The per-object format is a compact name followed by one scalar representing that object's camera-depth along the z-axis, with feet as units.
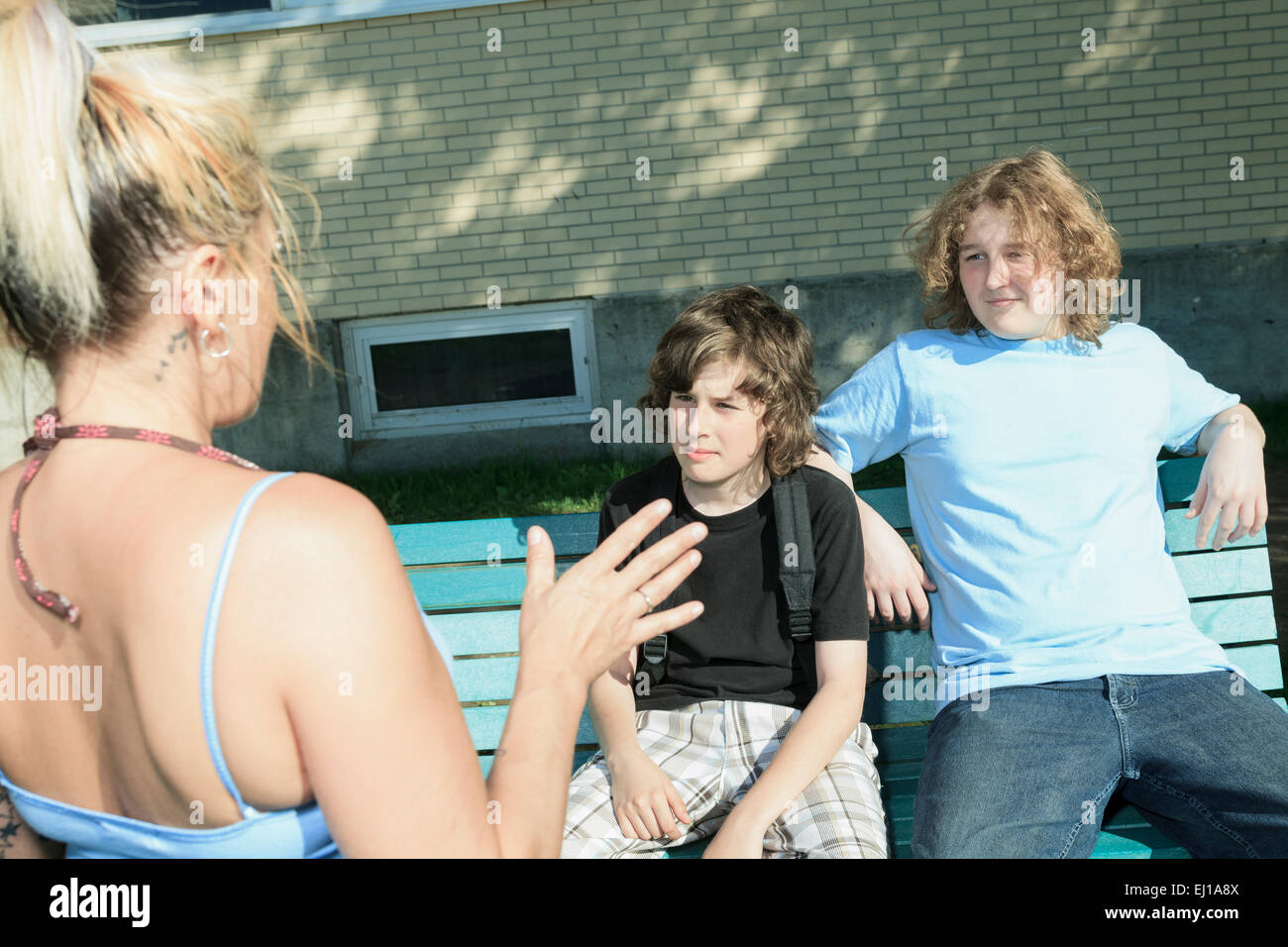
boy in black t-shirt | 8.15
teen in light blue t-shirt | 8.19
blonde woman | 3.91
